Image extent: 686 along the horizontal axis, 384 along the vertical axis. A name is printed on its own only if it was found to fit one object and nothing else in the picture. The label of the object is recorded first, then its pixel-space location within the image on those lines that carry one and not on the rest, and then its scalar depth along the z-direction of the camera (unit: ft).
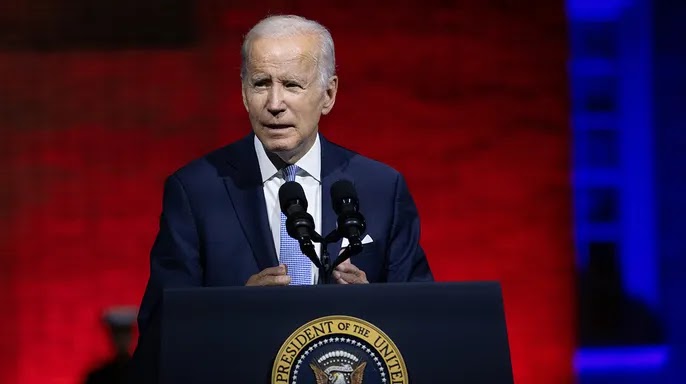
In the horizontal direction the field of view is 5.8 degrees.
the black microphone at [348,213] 36.73
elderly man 37.75
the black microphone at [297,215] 36.67
